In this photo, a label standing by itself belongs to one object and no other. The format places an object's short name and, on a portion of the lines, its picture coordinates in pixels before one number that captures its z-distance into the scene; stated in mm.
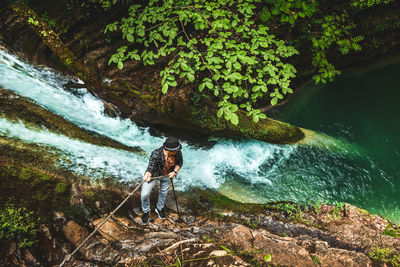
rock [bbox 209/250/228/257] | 2611
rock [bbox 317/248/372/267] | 2781
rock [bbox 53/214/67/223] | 2790
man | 3262
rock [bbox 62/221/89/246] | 2695
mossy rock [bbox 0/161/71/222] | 2770
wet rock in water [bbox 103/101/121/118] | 6125
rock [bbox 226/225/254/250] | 2949
